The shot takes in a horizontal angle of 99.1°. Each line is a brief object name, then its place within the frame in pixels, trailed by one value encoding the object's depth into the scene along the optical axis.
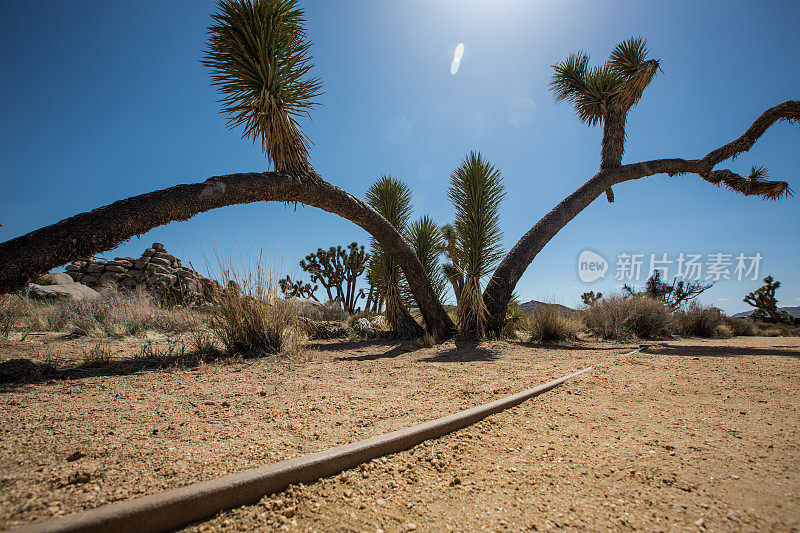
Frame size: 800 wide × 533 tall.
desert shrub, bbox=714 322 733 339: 12.13
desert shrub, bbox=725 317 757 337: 14.16
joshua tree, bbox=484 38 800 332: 9.37
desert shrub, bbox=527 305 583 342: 8.56
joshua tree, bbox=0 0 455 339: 3.95
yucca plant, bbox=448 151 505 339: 7.99
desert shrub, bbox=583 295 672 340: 9.79
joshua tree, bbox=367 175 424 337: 8.54
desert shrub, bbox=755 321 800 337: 15.72
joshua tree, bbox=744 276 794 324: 20.06
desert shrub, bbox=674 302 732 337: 12.01
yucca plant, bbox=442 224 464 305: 8.61
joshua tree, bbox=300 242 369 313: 21.44
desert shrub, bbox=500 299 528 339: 9.08
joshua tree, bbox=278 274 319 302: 21.74
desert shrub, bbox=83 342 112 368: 3.90
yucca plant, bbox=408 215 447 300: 9.38
